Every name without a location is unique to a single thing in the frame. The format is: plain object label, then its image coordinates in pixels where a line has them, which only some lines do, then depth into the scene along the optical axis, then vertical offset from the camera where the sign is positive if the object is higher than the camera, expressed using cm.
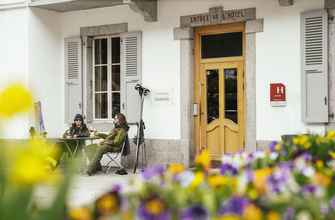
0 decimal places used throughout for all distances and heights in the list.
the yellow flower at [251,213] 168 -32
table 1088 -70
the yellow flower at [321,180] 238 -31
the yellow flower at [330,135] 443 -24
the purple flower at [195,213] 177 -34
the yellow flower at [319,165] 306 -32
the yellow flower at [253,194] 210 -33
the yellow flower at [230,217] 161 -32
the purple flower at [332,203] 237 -41
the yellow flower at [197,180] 222 -30
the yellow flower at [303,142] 390 -25
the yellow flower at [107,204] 189 -33
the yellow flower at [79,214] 185 -36
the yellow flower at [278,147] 378 -28
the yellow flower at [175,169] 245 -28
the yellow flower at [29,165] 125 -14
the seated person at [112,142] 1085 -71
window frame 1246 +58
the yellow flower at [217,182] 226 -30
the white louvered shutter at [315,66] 966 +66
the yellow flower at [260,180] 218 -29
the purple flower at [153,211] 178 -34
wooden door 1102 -6
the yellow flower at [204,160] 263 -26
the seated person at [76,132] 1130 -54
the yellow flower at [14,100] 128 +1
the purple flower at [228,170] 274 -31
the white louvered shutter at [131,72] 1180 +66
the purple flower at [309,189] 232 -34
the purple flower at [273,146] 385 -28
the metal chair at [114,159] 1151 -111
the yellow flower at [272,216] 182 -36
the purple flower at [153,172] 242 -29
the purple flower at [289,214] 197 -37
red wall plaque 1012 +19
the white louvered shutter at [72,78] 1270 +59
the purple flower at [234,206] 182 -32
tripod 1108 -53
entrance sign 1055 +166
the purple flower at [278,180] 231 -31
